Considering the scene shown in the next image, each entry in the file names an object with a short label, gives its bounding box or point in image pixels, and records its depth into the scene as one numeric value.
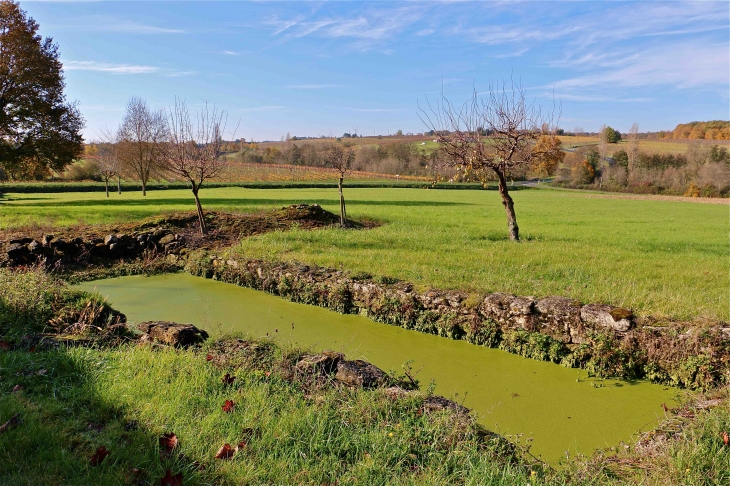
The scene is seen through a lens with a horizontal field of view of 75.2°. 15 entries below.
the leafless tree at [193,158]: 15.04
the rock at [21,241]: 12.03
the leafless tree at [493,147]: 12.89
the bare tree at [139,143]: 34.53
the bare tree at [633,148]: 77.44
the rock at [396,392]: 4.50
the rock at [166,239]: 13.95
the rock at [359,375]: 4.86
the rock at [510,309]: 7.15
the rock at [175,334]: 5.96
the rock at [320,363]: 5.08
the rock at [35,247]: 12.02
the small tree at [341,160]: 16.86
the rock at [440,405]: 4.30
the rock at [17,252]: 11.64
